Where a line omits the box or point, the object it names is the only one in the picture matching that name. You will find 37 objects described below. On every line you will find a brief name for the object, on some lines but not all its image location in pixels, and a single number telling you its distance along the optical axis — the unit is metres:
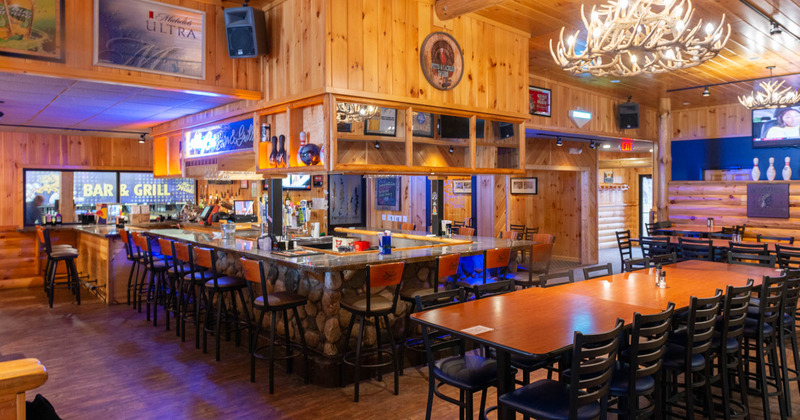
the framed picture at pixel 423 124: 5.29
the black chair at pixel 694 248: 6.74
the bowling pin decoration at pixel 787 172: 9.05
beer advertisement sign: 4.48
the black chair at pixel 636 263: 4.58
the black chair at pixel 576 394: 2.25
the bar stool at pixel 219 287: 4.61
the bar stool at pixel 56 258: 6.95
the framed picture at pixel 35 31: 4.09
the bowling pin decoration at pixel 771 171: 9.21
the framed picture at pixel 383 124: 4.95
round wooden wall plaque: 5.16
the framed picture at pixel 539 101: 8.20
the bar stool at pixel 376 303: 3.81
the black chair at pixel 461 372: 2.74
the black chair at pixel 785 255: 5.68
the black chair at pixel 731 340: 3.20
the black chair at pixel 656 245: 7.34
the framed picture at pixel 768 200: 9.13
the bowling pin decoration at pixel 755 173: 9.48
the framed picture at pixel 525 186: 11.68
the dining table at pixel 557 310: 2.49
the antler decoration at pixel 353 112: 4.71
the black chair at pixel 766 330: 3.38
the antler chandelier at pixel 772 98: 7.38
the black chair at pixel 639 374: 2.53
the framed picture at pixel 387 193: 10.19
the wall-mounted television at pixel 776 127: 9.78
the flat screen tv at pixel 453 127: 5.52
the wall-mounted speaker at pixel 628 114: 9.67
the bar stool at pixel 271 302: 3.96
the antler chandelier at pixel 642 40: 3.67
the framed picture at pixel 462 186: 10.80
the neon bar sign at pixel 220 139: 6.12
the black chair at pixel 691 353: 2.93
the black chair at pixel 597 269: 4.11
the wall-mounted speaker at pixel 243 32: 5.04
